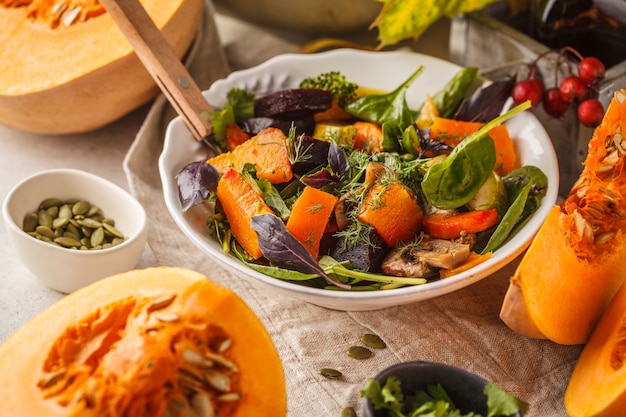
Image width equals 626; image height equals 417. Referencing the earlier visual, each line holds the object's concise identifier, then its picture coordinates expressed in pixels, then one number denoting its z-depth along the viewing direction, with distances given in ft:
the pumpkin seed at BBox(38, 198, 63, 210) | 2.61
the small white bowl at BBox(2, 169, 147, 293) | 2.46
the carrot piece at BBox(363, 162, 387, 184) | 2.44
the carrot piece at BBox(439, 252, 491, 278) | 2.34
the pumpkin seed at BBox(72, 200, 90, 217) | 2.60
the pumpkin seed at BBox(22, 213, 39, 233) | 2.55
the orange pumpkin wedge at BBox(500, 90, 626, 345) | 2.22
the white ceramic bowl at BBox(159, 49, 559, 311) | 2.29
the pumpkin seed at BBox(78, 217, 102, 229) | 2.58
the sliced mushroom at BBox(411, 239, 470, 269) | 2.33
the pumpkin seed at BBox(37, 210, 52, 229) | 2.56
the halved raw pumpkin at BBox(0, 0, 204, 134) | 2.75
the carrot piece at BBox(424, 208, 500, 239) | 2.41
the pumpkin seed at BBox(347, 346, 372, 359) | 2.39
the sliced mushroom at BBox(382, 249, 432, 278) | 2.34
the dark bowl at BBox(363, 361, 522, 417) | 2.09
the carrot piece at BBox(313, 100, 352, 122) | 2.75
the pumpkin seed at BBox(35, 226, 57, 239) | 2.54
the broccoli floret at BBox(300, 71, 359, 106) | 2.76
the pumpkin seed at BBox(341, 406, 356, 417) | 2.25
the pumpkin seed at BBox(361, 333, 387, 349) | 2.41
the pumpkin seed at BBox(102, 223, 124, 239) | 2.58
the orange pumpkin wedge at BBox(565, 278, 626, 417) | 2.12
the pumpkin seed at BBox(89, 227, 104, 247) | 2.56
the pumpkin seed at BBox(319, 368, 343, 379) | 2.34
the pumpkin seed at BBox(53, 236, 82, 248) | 2.53
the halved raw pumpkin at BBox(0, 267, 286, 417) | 1.98
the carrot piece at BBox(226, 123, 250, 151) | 2.67
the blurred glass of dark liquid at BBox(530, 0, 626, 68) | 2.76
